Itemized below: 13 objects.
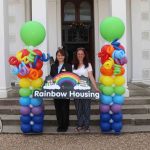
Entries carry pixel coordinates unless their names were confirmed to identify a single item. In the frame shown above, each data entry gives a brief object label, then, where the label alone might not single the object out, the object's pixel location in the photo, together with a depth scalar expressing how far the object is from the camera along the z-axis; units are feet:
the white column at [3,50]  26.42
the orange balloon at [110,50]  19.32
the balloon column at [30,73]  19.35
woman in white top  19.75
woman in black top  19.67
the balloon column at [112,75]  19.19
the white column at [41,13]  25.94
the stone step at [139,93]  26.46
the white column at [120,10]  25.83
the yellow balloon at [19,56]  19.41
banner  19.04
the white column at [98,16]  33.44
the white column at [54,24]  33.35
